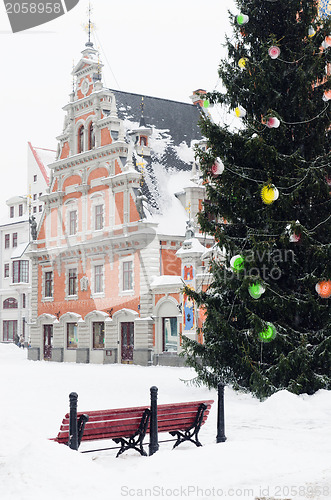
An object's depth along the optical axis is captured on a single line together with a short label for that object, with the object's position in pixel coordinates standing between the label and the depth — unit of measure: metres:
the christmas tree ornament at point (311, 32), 15.97
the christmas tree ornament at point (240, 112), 16.11
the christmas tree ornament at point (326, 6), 22.80
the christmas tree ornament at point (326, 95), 15.38
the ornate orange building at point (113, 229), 32.44
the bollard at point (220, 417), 10.39
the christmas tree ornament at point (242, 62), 16.25
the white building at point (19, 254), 57.28
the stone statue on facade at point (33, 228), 40.00
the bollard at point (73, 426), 8.38
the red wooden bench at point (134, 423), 8.51
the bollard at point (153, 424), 9.35
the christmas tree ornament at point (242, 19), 16.09
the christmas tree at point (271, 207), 14.68
